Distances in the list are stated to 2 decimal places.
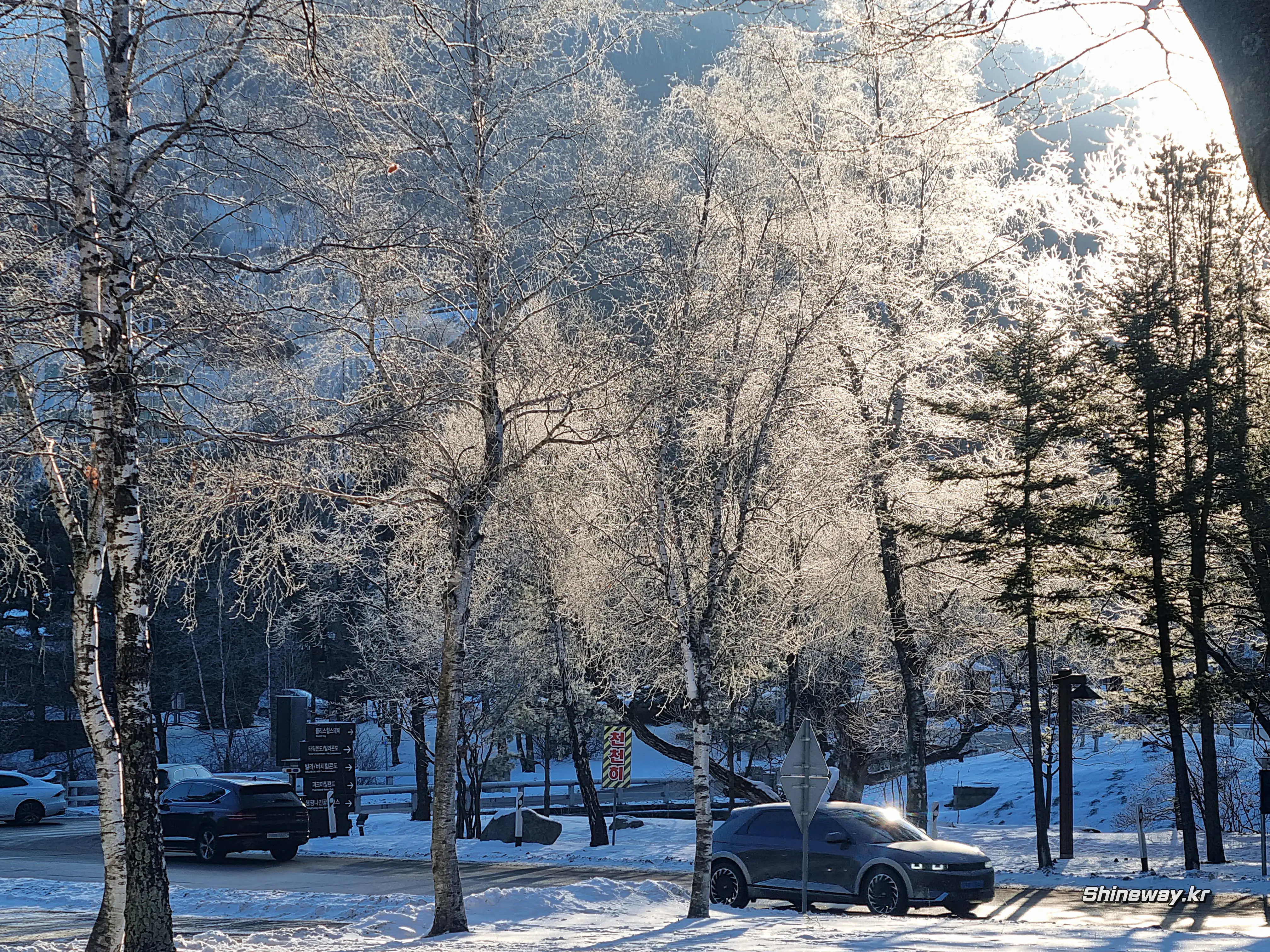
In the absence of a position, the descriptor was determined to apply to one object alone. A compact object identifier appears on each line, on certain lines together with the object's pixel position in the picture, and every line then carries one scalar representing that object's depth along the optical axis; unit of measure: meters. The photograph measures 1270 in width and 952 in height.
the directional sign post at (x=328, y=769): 30.19
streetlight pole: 24.66
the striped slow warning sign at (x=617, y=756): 27.66
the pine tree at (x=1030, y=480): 23.23
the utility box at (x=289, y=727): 31.38
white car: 35.88
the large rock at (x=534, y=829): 29.45
